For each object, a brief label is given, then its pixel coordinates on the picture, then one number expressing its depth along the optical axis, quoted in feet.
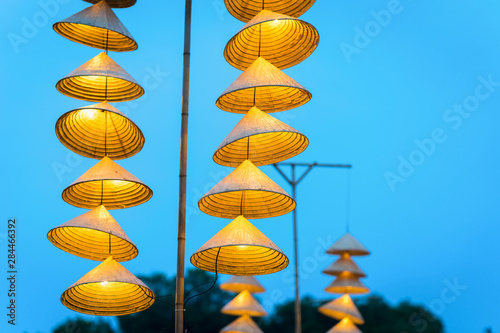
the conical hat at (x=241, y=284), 66.18
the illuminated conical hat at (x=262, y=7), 29.40
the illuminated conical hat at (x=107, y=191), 26.45
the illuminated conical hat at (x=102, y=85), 26.78
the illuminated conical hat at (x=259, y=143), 26.09
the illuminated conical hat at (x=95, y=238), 25.67
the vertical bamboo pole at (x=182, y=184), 24.62
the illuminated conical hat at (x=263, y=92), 26.40
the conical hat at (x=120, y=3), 28.25
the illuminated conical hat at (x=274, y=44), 28.50
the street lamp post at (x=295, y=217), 60.27
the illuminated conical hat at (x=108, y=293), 25.26
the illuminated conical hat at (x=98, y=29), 26.94
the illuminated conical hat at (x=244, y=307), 65.36
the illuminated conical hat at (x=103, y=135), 27.04
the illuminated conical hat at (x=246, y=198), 25.43
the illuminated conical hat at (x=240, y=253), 24.98
